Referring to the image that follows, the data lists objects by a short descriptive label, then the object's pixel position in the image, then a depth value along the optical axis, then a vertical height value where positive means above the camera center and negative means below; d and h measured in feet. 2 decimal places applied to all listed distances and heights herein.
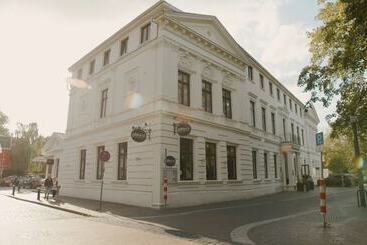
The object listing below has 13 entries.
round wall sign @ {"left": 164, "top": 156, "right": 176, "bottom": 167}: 52.88 +2.89
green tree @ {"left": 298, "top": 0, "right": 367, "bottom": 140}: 36.47 +14.52
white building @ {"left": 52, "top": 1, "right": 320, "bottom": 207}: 56.29 +13.59
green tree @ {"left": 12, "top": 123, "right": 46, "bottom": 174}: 187.01 +14.94
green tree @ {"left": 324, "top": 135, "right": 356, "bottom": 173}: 174.52 +13.62
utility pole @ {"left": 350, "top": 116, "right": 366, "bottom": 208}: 49.44 +1.30
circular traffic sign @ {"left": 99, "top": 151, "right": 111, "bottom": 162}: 49.72 +3.45
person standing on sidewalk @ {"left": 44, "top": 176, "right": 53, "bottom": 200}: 68.47 -1.90
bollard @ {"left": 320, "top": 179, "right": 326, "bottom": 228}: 30.27 -1.72
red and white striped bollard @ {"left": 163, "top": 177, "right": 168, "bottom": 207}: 49.88 -1.40
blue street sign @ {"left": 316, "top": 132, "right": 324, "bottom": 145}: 34.40 +4.47
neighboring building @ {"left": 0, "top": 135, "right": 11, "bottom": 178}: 179.93 +14.01
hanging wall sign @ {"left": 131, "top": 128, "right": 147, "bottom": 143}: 53.78 +7.55
